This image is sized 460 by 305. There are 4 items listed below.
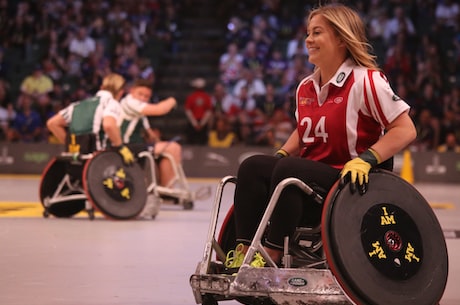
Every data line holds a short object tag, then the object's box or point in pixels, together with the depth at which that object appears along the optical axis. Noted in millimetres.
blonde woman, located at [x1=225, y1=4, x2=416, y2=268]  5113
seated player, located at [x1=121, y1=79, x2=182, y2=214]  12312
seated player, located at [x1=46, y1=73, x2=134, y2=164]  11242
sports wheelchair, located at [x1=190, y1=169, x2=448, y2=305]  4883
